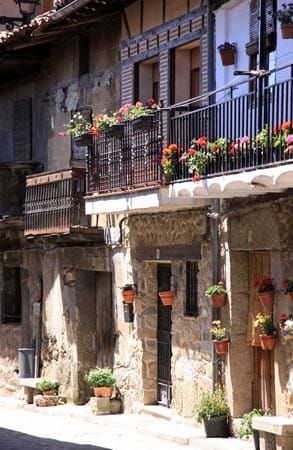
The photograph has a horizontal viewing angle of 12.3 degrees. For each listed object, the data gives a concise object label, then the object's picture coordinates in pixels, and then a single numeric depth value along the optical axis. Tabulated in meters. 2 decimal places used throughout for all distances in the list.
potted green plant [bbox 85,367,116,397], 22.48
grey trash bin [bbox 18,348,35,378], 26.33
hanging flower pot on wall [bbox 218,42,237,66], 18.56
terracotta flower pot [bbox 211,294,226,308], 18.77
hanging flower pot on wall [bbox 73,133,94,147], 21.62
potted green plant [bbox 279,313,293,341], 16.78
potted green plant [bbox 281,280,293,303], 16.83
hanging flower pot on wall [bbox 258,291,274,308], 17.58
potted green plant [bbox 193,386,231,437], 18.67
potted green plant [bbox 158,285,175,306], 20.73
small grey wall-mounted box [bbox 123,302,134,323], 22.28
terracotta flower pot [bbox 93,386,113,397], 22.56
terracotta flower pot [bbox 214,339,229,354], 18.73
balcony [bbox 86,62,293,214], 15.42
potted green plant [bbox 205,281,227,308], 18.77
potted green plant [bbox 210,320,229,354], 18.75
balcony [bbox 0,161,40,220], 26.08
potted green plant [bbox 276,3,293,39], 16.30
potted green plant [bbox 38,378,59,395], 24.83
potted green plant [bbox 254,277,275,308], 17.59
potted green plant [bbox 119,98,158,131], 19.31
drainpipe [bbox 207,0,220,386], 19.12
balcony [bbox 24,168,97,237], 22.72
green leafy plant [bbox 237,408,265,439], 18.00
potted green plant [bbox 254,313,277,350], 17.56
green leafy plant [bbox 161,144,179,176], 18.53
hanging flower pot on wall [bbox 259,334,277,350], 17.56
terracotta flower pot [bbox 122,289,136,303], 22.17
